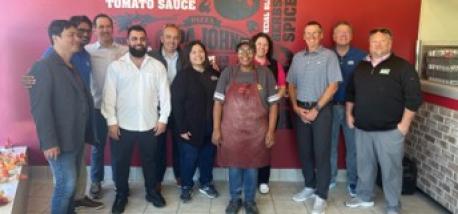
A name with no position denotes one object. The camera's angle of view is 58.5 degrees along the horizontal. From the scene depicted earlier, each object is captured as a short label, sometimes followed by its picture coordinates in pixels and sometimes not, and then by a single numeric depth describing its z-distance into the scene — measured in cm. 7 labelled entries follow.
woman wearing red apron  316
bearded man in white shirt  325
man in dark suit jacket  353
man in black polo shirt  315
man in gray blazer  256
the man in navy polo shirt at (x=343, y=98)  366
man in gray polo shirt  332
